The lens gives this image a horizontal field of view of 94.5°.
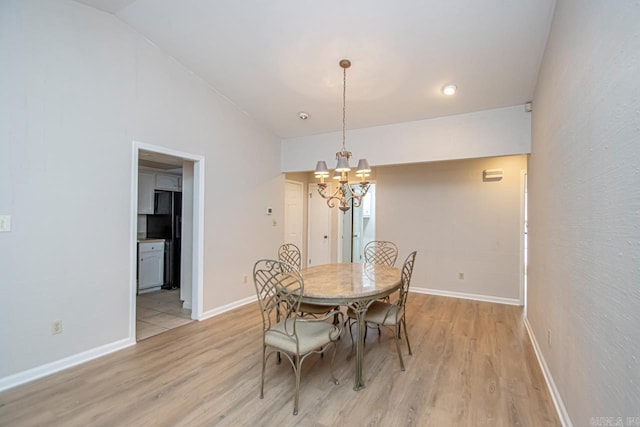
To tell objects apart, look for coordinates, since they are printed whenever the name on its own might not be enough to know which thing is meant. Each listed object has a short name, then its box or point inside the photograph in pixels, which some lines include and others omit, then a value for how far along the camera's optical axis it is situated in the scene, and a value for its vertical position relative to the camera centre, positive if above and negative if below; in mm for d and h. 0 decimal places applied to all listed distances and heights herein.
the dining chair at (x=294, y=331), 2125 -898
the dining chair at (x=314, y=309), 2898 -926
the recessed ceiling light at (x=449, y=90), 3436 +1507
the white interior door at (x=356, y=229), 6746 -292
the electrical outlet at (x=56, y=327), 2547 -990
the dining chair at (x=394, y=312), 2635 -892
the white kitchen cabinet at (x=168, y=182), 5570 +625
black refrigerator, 5469 -279
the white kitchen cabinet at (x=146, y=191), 5293 +414
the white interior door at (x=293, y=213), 6246 +58
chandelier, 2889 +450
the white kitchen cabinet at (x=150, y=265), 5039 -888
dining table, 2291 -596
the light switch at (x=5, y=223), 2273 -82
